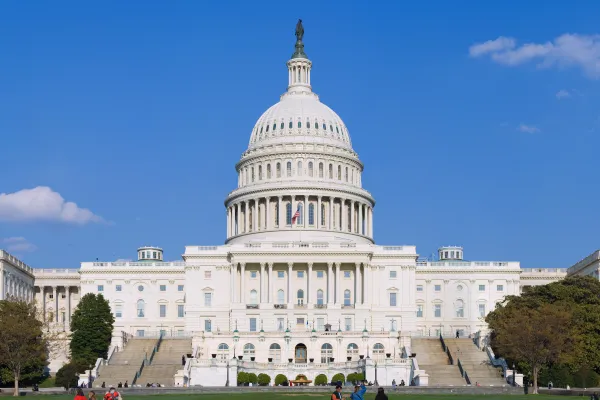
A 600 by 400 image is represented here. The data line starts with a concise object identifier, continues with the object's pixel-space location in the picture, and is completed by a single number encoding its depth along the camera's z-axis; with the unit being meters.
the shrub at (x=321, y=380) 112.31
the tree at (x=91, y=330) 122.25
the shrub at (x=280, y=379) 112.73
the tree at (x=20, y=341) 103.94
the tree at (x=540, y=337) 102.75
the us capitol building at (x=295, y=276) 133.12
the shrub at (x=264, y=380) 111.62
